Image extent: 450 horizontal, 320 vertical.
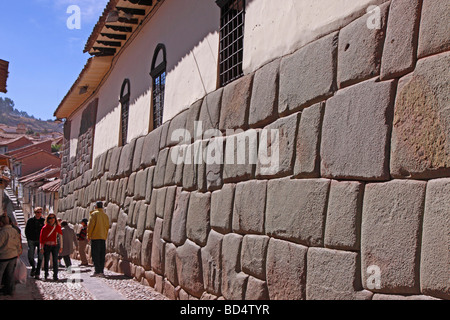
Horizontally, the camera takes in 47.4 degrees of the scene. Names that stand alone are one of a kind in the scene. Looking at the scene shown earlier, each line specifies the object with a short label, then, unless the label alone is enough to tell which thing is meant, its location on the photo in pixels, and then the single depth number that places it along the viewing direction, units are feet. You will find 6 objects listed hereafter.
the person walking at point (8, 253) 25.68
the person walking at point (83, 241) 41.83
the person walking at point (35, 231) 33.55
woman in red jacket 31.76
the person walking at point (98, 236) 34.19
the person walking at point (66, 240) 35.42
